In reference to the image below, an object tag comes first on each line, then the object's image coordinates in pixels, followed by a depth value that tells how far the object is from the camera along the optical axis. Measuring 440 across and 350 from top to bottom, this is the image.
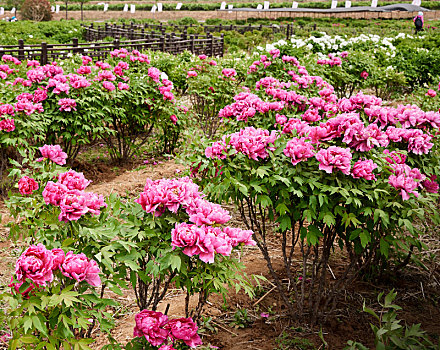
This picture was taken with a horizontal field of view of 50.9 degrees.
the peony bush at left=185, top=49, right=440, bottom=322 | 2.58
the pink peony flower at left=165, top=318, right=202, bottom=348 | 2.15
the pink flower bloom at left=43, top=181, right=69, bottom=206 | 2.16
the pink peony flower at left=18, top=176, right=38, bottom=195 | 2.43
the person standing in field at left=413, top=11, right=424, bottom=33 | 28.76
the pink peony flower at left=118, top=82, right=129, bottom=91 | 5.82
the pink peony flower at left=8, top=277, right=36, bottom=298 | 1.93
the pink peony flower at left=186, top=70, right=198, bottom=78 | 7.02
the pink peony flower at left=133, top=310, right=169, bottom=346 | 2.15
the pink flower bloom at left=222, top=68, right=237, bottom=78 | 6.90
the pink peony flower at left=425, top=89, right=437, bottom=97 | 4.86
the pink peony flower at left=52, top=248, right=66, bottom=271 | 1.87
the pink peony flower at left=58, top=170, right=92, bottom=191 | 2.26
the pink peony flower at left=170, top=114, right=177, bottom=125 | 6.42
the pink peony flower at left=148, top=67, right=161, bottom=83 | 6.25
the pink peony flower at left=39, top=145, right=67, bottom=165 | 2.83
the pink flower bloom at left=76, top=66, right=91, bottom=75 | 5.71
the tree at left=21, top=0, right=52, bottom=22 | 40.81
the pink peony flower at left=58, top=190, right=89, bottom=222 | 2.07
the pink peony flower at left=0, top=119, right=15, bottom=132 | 4.68
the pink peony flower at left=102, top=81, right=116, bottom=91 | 5.58
